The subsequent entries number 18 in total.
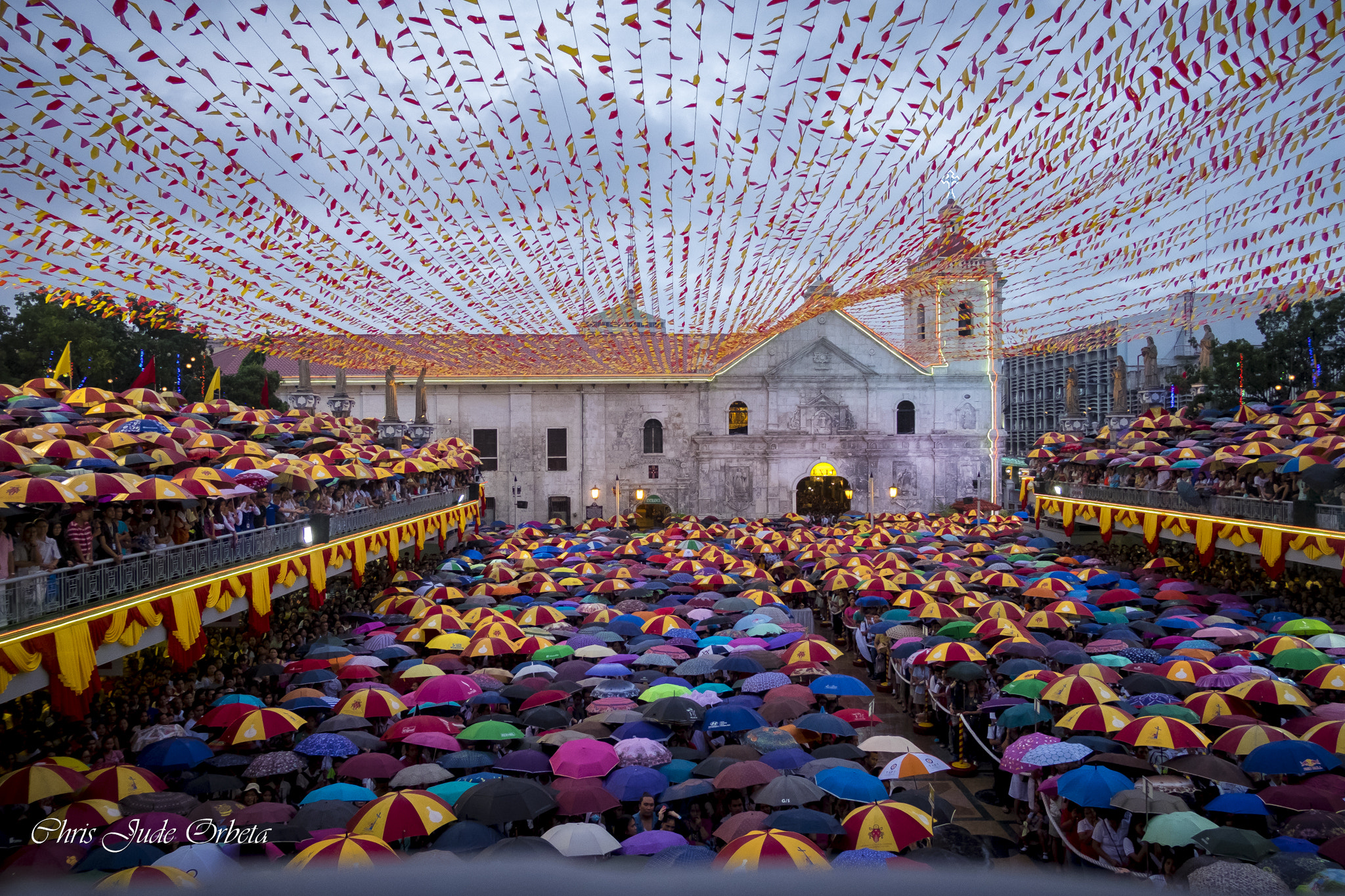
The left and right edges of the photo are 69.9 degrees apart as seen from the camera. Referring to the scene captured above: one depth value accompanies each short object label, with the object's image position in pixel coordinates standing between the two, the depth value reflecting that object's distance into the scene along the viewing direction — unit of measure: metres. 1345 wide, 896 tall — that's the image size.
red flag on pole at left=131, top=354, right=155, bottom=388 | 26.22
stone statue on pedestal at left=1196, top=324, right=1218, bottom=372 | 41.09
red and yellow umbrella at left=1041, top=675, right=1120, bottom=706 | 11.67
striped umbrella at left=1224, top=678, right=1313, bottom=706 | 11.41
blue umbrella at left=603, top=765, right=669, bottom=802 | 10.02
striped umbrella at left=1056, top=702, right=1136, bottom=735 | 10.94
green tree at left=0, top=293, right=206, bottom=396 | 34.41
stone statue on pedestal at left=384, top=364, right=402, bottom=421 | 38.41
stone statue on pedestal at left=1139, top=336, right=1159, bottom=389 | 36.97
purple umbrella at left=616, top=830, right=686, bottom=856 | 8.70
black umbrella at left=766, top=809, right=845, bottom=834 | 8.76
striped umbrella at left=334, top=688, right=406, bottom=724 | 12.40
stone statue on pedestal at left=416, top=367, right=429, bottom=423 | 42.34
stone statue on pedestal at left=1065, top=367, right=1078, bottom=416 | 42.25
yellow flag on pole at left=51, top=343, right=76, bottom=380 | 23.15
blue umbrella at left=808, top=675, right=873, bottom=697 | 13.31
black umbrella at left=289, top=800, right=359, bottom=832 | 9.18
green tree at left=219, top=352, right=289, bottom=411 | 44.59
